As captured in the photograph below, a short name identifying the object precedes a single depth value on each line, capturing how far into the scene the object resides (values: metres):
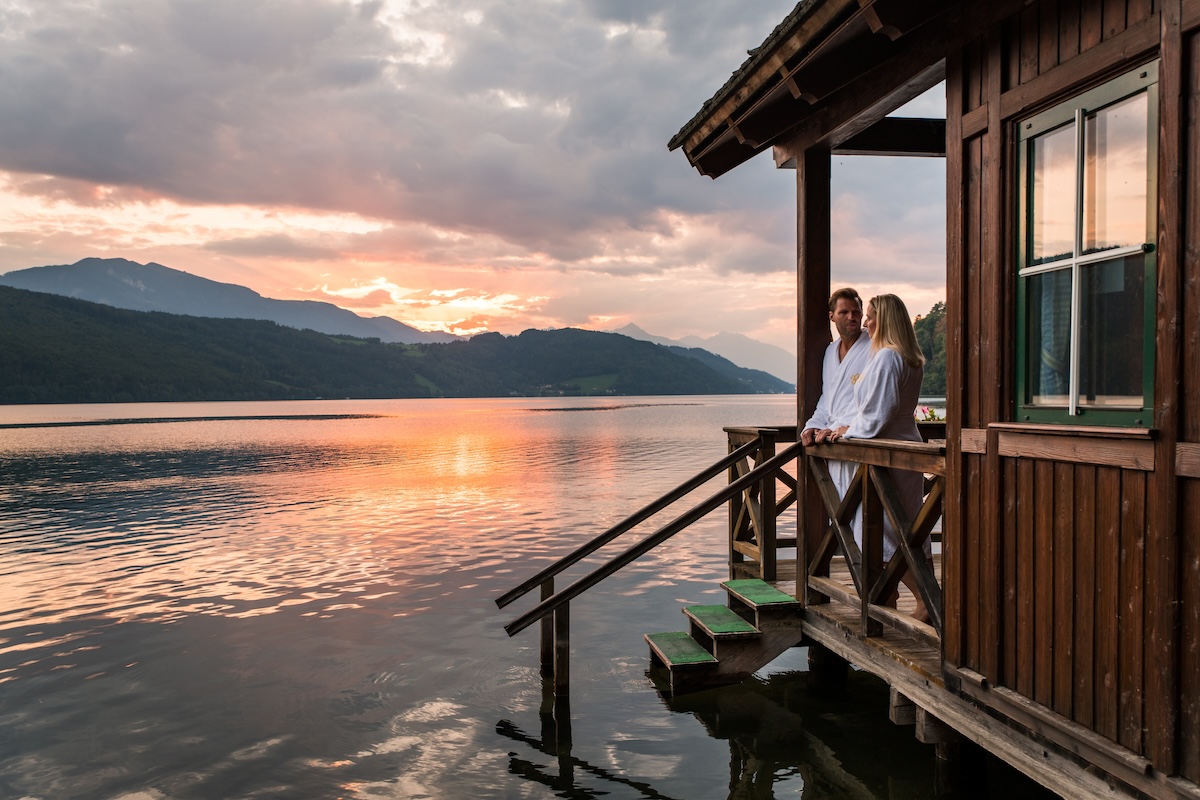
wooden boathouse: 3.36
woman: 5.80
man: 6.46
